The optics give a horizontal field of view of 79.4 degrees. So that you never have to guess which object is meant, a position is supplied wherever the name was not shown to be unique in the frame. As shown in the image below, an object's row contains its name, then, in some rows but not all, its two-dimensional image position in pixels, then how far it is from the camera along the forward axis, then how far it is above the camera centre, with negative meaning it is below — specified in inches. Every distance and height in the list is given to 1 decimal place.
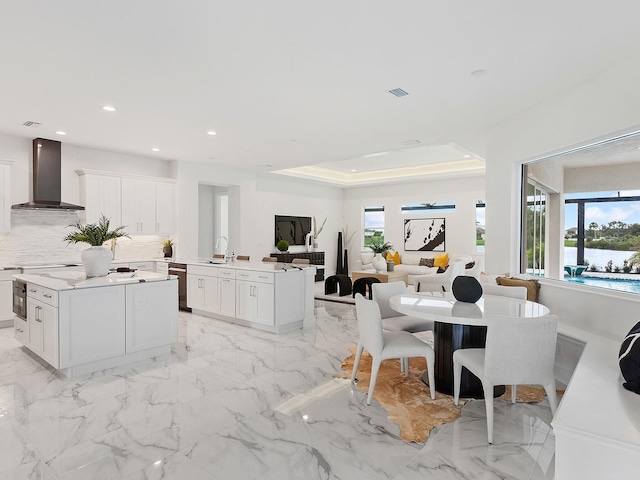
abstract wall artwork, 390.5 +4.0
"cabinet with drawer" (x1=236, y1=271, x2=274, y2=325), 195.3 -31.0
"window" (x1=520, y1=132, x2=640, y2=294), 127.8 +9.2
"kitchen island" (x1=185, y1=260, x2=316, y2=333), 195.9 -30.2
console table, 380.5 -19.9
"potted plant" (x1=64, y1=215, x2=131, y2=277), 159.5 -6.5
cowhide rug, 104.1 -49.7
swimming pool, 125.5 -15.0
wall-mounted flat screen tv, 388.5 +10.0
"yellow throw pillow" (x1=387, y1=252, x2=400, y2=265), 383.6 -18.7
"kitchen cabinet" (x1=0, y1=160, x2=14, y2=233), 213.5 +22.5
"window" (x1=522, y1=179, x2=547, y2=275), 168.4 +5.5
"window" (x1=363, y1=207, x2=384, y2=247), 438.0 +15.6
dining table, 117.0 -28.9
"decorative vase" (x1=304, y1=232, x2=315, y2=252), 414.6 -4.3
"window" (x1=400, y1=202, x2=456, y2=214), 387.4 +32.6
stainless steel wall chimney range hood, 226.5 +36.5
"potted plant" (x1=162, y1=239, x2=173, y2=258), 283.2 -8.8
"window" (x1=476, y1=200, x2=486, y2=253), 366.9 +12.6
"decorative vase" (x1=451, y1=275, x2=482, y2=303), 127.3 -16.8
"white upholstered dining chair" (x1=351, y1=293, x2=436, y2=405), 116.6 -33.0
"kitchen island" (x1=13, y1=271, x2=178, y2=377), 136.0 -31.5
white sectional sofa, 352.6 -22.8
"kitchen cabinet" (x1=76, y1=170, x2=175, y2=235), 246.2 +24.9
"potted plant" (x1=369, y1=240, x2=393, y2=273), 318.0 -21.0
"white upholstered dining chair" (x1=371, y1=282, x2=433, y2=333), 145.1 -31.3
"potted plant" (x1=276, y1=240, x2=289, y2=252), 377.1 -8.0
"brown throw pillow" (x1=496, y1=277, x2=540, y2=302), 162.6 -19.4
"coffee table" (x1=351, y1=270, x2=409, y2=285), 296.4 -29.5
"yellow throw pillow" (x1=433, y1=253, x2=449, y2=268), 366.6 -21.0
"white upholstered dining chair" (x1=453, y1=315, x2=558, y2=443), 96.7 -29.1
